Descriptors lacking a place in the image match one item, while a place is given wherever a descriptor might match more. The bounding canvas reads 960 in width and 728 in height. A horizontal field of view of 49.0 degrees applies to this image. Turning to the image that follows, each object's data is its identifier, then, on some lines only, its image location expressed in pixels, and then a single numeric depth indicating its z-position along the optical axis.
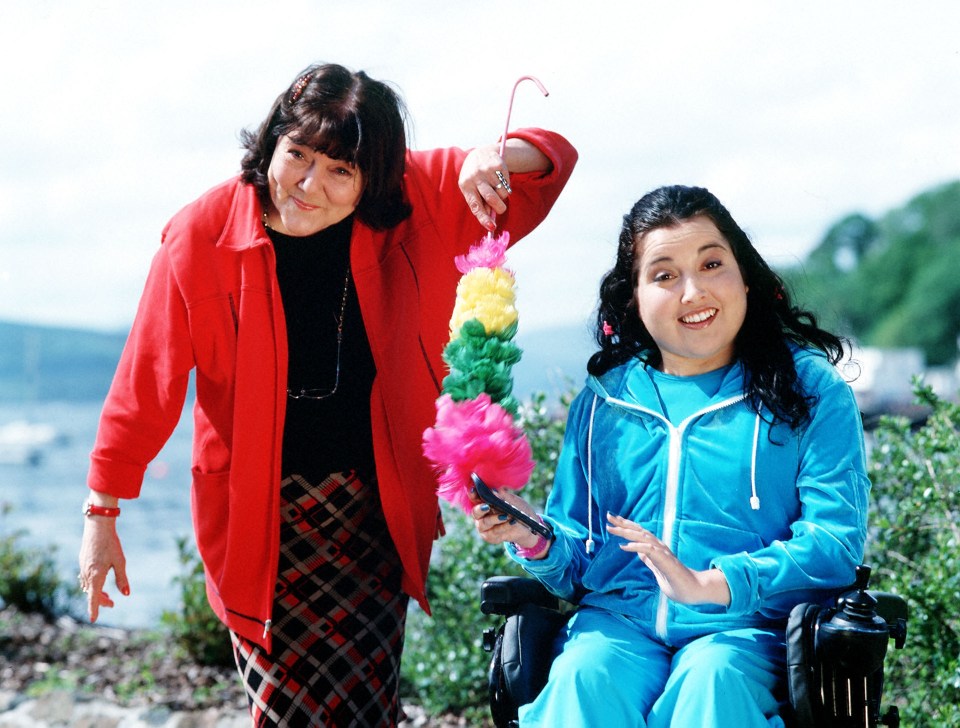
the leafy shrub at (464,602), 4.02
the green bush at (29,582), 5.63
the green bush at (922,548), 3.35
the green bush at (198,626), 4.73
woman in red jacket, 2.73
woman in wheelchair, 2.30
